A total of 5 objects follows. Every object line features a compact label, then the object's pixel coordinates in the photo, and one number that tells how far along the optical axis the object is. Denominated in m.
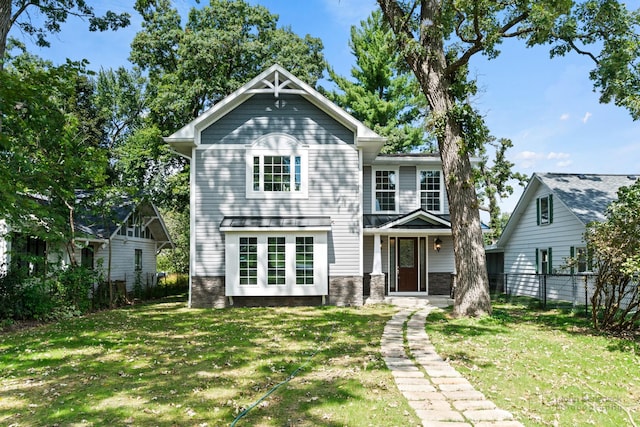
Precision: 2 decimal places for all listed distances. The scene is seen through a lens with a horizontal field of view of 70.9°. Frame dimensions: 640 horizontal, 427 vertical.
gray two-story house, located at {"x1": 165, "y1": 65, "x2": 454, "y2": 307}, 14.57
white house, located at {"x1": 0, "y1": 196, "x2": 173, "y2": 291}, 13.71
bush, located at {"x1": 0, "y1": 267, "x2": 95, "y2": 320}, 11.92
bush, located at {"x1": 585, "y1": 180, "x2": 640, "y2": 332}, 9.00
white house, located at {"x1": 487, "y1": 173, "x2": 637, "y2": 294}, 15.68
